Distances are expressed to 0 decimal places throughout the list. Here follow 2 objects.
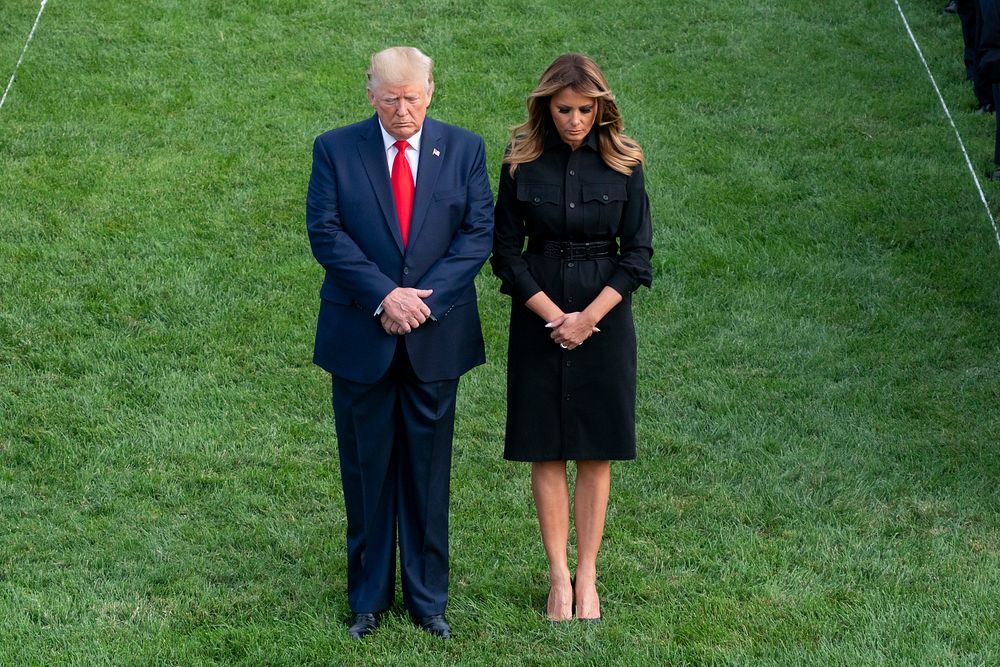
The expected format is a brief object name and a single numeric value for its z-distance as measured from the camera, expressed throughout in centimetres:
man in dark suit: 1012
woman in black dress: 1058
